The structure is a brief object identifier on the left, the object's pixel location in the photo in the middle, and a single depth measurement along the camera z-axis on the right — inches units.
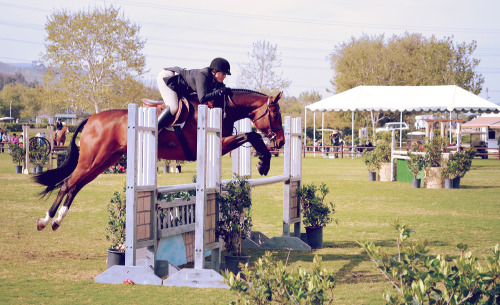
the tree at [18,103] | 3836.1
